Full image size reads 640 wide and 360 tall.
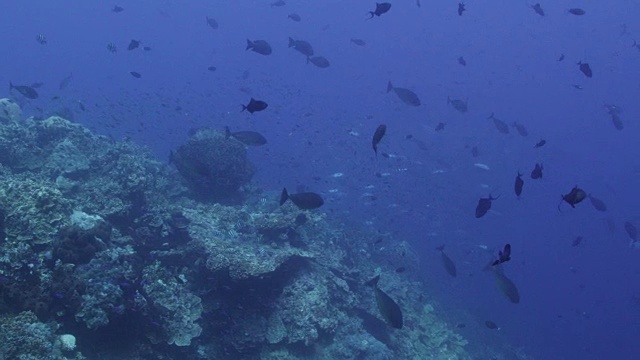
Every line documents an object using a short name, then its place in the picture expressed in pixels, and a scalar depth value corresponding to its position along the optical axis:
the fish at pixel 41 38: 16.05
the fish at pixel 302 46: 13.52
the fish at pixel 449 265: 10.51
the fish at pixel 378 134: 5.79
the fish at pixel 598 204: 13.64
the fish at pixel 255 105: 7.44
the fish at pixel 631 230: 14.34
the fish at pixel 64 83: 21.08
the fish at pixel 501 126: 17.11
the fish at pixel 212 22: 21.88
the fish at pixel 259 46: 11.76
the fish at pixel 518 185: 6.57
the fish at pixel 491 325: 11.02
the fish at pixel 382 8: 8.07
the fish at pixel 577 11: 12.52
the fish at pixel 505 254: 4.35
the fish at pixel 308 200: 6.87
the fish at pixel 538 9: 15.41
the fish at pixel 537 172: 7.11
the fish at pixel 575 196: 5.06
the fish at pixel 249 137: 9.91
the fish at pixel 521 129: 19.24
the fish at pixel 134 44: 14.96
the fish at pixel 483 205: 6.82
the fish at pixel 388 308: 4.96
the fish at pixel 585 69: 10.65
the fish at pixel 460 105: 15.36
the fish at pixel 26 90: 11.67
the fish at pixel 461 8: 11.85
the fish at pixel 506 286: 7.62
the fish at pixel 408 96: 11.85
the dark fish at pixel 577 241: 14.12
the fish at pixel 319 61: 14.13
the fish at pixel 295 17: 19.91
